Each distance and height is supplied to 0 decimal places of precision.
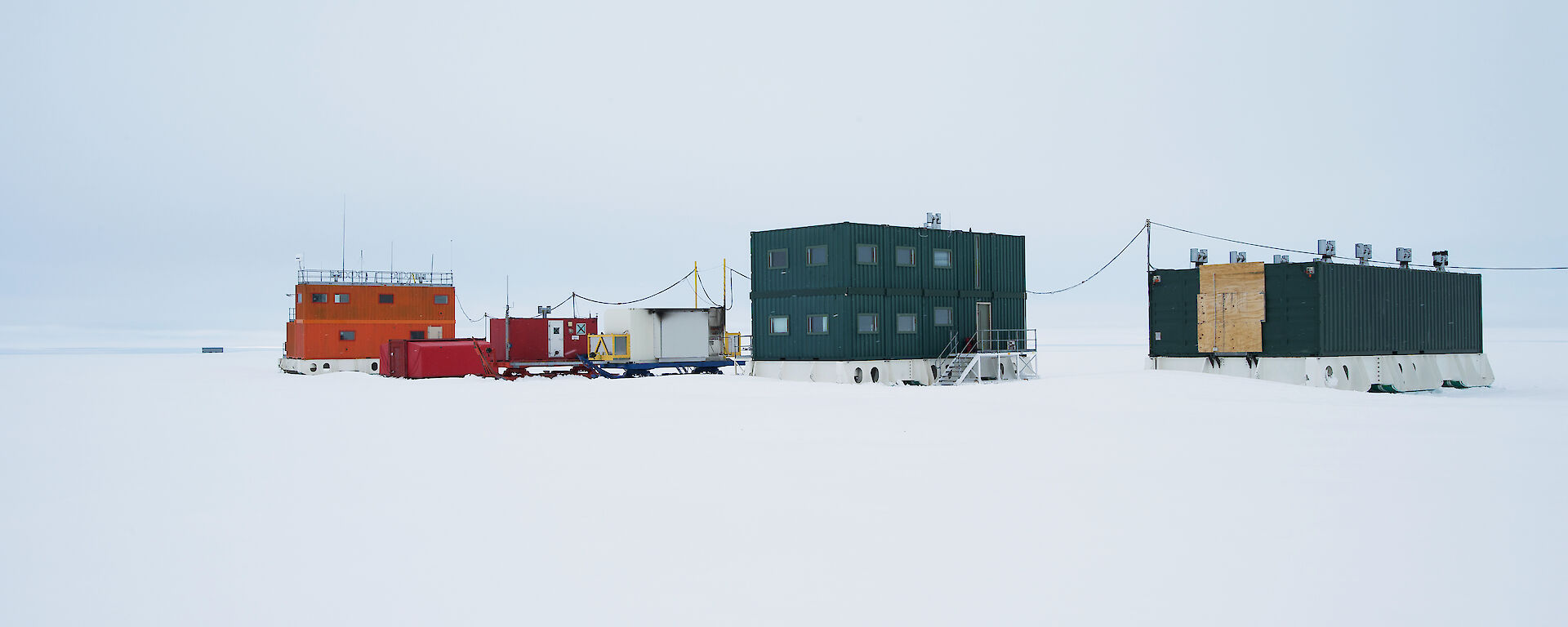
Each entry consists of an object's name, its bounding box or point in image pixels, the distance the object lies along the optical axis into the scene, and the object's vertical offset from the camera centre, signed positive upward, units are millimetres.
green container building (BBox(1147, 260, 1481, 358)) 36969 +696
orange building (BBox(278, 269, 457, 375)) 52375 +641
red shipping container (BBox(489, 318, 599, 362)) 47312 -356
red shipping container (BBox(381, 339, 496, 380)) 44312 -1171
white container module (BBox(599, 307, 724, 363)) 43156 -31
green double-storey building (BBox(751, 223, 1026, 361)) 36719 +1468
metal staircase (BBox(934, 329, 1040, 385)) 38000 -1100
